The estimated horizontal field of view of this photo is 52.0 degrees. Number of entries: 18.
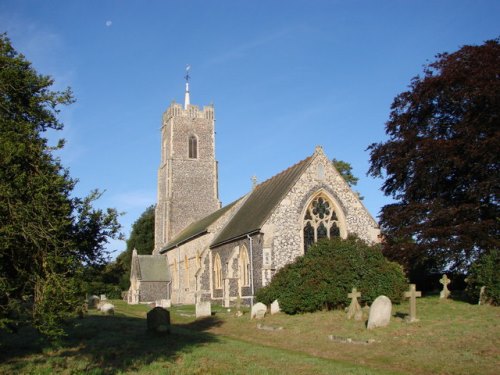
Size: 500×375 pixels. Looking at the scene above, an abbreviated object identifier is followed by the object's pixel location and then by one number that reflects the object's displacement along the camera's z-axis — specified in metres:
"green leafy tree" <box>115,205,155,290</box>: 60.03
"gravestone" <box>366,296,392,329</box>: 15.38
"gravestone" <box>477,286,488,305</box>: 18.45
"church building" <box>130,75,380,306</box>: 25.62
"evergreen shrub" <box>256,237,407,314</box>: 20.50
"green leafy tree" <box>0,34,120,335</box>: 9.39
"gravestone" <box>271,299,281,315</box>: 21.38
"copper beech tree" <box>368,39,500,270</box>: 20.38
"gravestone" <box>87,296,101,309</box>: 31.03
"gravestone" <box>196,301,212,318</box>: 23.17
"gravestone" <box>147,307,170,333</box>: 15.72
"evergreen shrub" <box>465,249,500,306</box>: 17.92
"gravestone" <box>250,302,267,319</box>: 20.73
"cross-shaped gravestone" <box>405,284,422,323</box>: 15.91
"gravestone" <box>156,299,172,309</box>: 31.01
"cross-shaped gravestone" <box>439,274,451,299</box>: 22.31
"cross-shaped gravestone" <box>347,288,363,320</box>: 17.34
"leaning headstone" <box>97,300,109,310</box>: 28.59
